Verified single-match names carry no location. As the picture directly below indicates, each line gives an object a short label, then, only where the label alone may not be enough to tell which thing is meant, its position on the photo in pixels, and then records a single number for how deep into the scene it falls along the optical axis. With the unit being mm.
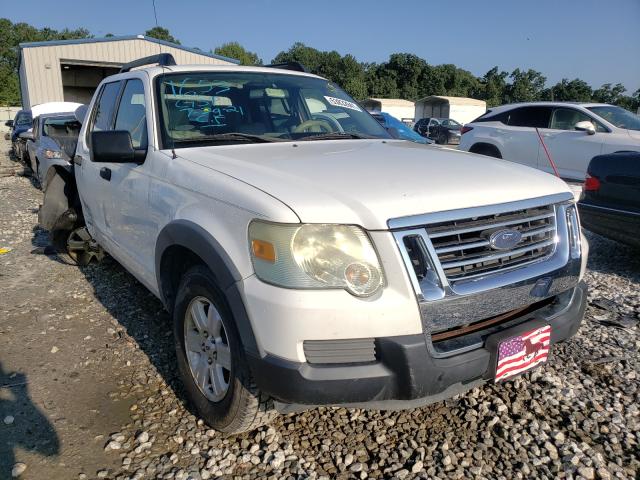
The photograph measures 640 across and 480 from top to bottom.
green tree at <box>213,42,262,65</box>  90000
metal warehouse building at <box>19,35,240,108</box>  22484
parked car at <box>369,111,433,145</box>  13182
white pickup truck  1947
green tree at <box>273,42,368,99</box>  79612
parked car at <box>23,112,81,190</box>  9344
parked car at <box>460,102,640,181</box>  8172
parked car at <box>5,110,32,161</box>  15523
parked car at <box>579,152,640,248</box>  4594
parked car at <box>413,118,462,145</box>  26078
